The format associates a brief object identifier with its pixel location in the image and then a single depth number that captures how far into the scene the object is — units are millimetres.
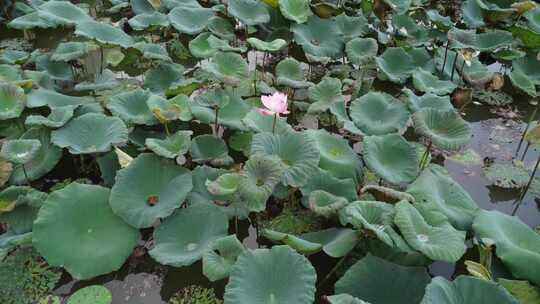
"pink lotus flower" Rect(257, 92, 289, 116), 2621
